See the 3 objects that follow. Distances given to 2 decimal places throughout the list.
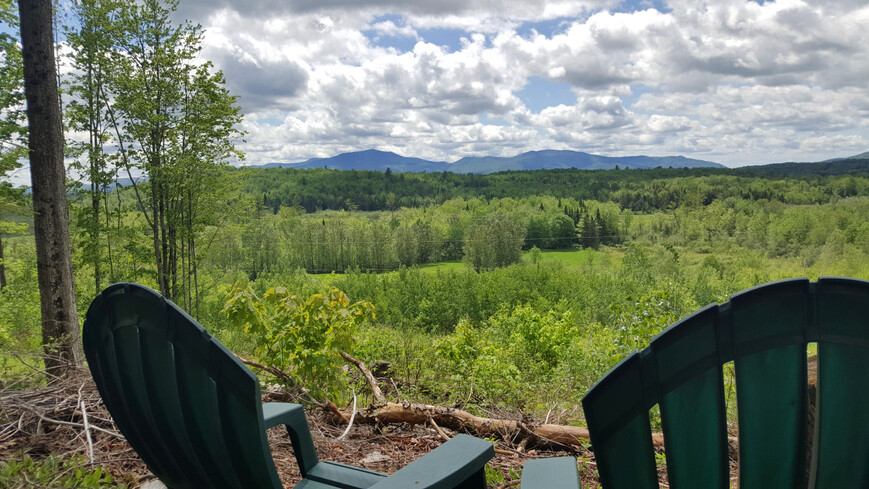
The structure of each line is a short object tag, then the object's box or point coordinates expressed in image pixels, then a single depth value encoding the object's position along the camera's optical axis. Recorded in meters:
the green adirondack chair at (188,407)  1.05
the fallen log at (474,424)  3.00
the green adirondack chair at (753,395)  0.73
